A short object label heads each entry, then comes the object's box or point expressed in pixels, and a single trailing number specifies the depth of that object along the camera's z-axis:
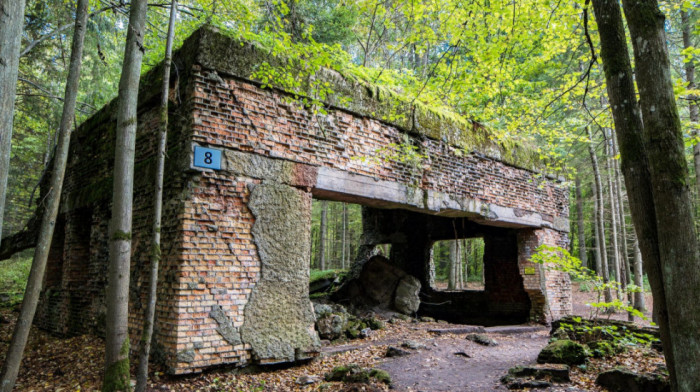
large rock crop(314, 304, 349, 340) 7.16
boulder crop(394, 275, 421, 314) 10.30
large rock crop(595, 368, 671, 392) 4.37
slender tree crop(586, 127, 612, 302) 12.20
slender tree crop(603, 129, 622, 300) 11.80
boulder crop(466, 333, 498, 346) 7.82
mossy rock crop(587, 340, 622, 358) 6.23
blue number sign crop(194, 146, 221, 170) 5.27
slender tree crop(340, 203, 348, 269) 20.86
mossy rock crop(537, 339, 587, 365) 5.85
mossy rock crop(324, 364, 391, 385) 5.06
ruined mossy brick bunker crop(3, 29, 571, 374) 5.18
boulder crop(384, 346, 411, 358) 6.51
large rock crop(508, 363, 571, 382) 5.17
